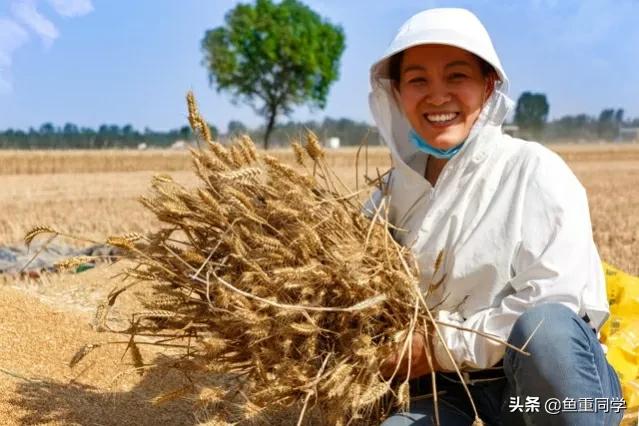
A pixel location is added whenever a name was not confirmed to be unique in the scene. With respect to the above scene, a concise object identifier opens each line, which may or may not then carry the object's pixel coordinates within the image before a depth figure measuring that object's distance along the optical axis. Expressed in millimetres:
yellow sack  2443
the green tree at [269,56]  37750
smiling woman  1851
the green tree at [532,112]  49000
